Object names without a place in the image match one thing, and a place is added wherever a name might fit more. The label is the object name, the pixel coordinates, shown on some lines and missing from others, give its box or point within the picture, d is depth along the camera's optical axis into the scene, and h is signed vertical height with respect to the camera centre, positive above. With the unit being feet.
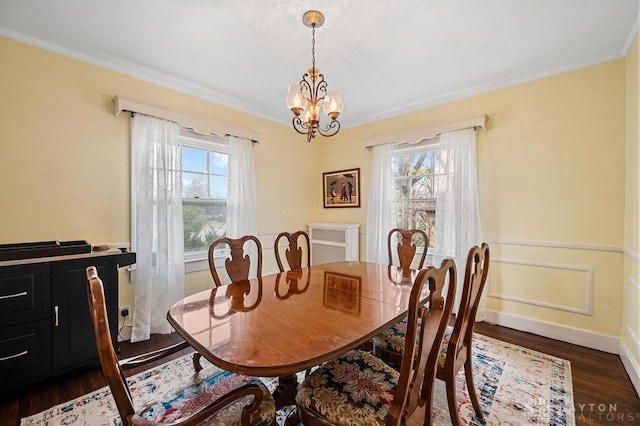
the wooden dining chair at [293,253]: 7.98 -1.21
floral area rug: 5.21 -3.95
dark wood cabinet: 5.67 -2.33
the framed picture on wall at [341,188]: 13.30 +1.22
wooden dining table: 3.20 -1.64
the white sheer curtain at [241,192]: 10.82 +0.81
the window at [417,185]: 10.95 +1.14
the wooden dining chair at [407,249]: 8.14 -1.11
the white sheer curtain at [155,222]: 8.44 -0.33
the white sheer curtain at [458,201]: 9.66 +0.43
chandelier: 5.90 +2.46
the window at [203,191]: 10.03 +0.82
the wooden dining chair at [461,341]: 4.33 -2.51
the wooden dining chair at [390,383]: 3.04 -2.51
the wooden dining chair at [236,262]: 6.63 -1.26
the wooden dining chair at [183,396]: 2.64 -2.24
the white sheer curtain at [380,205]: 11.84 +0.31
